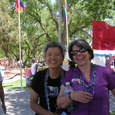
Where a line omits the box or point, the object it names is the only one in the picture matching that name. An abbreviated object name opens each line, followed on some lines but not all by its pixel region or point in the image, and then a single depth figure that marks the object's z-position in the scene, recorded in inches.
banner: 128.7
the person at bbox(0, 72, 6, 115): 100.6
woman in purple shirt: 49.4
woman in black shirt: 61.4
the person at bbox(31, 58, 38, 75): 310.3
